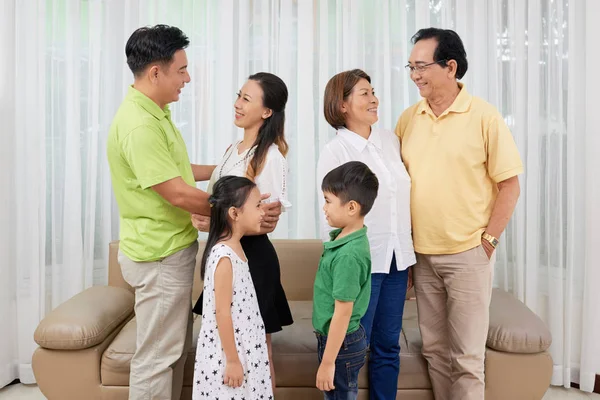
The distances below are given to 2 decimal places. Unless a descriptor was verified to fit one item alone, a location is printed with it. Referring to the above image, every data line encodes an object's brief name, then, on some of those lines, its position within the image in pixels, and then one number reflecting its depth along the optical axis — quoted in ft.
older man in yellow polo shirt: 7.62
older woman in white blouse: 7.55
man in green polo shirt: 6.91
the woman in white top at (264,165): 7.28
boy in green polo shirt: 6.54
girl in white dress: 6.58
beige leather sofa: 8.45
